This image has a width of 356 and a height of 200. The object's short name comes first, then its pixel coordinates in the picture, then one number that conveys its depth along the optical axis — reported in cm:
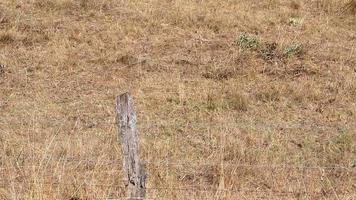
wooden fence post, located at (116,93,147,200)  877
